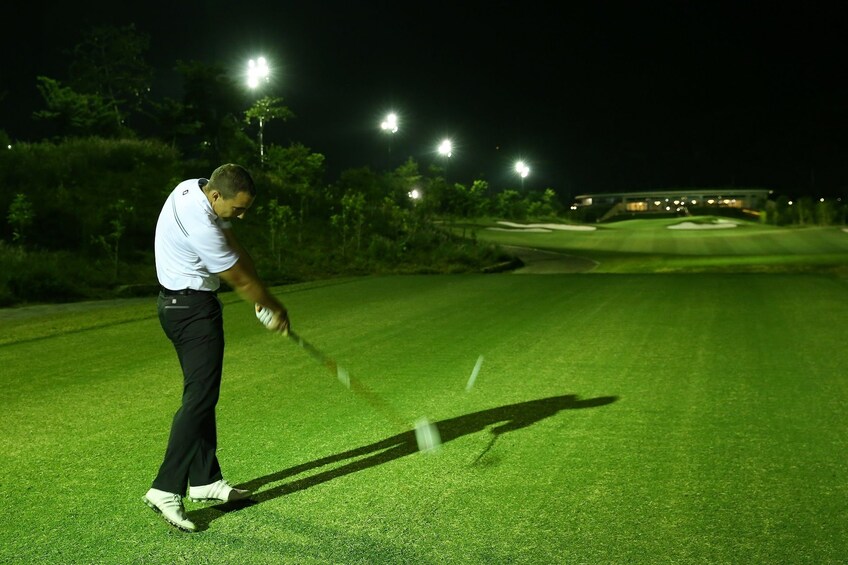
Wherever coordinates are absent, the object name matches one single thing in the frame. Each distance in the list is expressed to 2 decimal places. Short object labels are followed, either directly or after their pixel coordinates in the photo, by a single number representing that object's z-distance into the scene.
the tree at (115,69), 47.00
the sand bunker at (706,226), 59.41
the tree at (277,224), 26.84
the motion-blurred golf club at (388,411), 6.20
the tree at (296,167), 37.70
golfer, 4.59
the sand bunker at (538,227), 59.52
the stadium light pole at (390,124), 37.94
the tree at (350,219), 30.05
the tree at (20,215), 22.17
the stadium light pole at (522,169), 87.50
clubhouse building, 137.25
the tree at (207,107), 42.22
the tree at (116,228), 21.95
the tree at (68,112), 38.06
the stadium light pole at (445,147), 60.94
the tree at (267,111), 41.44
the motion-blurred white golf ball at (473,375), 8.45
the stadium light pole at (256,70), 36.28
